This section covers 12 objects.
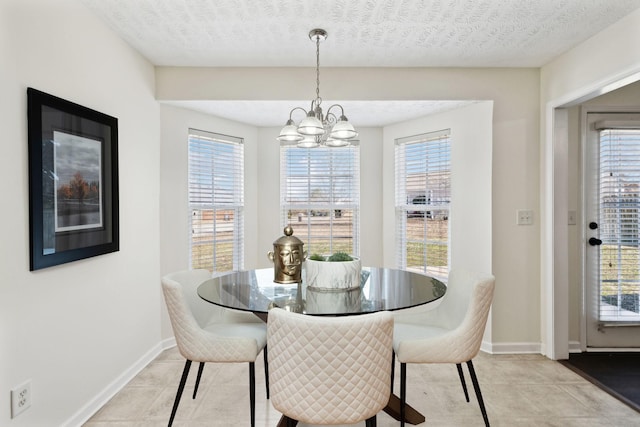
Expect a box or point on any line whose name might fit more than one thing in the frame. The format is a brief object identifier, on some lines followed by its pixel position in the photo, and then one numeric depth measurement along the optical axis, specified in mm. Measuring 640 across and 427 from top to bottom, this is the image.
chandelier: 1887
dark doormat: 2365
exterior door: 3018
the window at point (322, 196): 4016
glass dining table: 1636
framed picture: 1697
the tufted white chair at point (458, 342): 1863
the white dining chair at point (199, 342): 1855
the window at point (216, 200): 3385
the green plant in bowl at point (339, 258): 1979
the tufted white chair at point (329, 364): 1315
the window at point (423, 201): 3494
